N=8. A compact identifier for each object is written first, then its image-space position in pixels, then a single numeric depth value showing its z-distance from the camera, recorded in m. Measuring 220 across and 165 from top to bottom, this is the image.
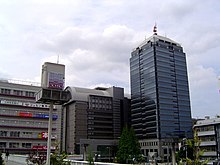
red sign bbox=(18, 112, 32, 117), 83.87
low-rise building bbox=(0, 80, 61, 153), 82.56
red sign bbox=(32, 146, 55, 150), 83.06
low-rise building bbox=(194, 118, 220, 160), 78.84
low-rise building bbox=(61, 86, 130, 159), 141.75
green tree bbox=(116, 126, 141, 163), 82.56
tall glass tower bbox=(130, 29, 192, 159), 127.75
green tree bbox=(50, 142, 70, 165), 15.53
